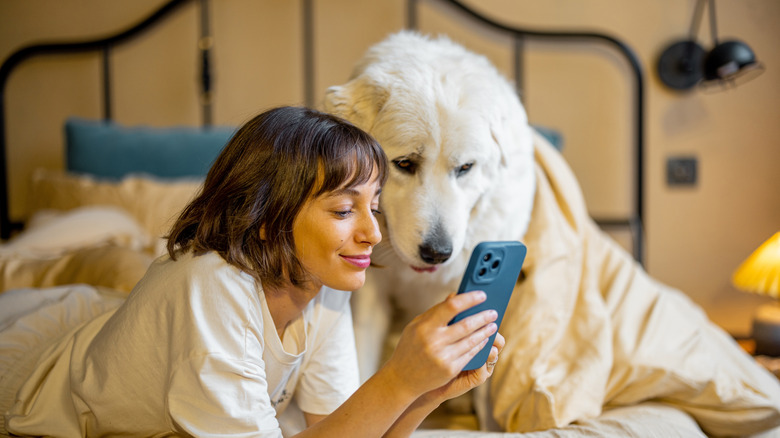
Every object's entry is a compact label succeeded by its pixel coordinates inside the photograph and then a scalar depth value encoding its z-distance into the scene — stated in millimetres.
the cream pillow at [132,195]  1967
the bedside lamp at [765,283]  1833
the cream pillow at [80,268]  1422
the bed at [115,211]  1172
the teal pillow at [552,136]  2105
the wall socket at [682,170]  2494
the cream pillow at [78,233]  1678
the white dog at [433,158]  1194
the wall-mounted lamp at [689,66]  2369
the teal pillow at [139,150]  2189
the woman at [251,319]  776
